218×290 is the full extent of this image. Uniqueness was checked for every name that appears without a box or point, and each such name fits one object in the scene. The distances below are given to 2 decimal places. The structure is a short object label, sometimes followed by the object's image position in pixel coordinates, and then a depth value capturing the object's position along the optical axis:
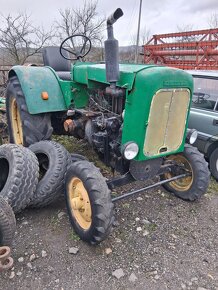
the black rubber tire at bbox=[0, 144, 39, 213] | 2.46
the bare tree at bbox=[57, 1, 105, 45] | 16.06
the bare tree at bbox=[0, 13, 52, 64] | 12.48
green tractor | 2.32
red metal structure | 6.45
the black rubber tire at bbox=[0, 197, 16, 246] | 2.12
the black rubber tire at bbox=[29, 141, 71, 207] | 2.67
